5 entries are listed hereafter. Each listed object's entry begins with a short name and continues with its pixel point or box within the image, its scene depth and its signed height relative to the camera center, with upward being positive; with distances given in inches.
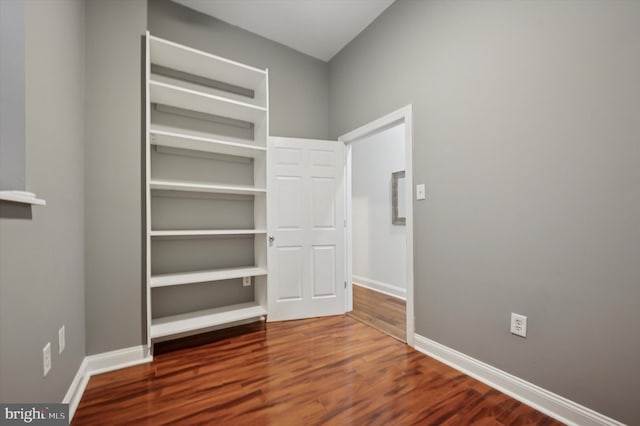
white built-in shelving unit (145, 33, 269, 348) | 90.7 +8.7
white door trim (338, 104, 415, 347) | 91.0 +13.5
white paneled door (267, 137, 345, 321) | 112.7 -6.5
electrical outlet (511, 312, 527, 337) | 63.4 -27.0
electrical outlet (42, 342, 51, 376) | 47.2 -25.2
